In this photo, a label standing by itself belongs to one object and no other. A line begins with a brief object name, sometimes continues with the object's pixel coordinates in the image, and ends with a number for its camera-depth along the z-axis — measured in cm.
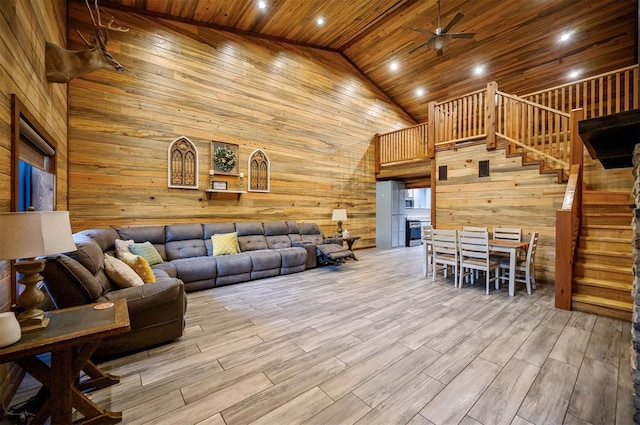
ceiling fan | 455
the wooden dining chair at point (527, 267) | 372
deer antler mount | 261
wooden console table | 127
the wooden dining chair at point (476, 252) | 371
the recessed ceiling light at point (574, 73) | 621
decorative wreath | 520
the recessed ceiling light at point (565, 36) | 554
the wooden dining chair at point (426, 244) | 464
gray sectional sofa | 196
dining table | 361
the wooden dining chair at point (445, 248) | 410
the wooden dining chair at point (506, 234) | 435
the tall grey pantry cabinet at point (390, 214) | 781
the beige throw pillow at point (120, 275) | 243
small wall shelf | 509
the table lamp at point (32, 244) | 122
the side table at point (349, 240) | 614
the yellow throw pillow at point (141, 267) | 276
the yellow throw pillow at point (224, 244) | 460
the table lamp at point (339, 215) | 647
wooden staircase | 301
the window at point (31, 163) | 185
